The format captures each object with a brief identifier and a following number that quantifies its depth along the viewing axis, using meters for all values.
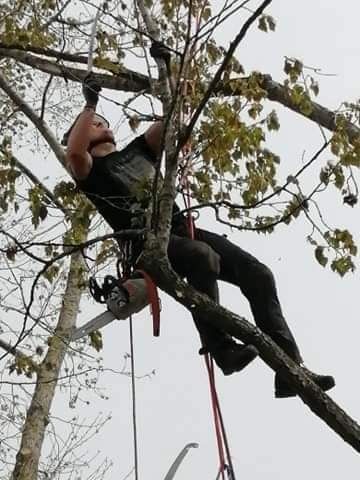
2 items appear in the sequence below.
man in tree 6.76
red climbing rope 6.67
